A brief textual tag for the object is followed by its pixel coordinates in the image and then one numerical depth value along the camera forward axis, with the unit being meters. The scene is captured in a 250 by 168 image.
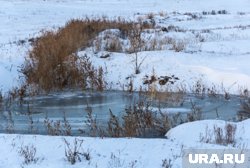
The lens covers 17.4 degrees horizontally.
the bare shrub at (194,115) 15.71
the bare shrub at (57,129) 14.08
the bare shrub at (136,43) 26.43
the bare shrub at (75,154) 10.86
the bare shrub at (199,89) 20.90
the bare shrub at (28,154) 10.86
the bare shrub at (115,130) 13.69
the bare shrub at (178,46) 27.18
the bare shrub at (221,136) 11.90
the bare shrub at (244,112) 16.42
